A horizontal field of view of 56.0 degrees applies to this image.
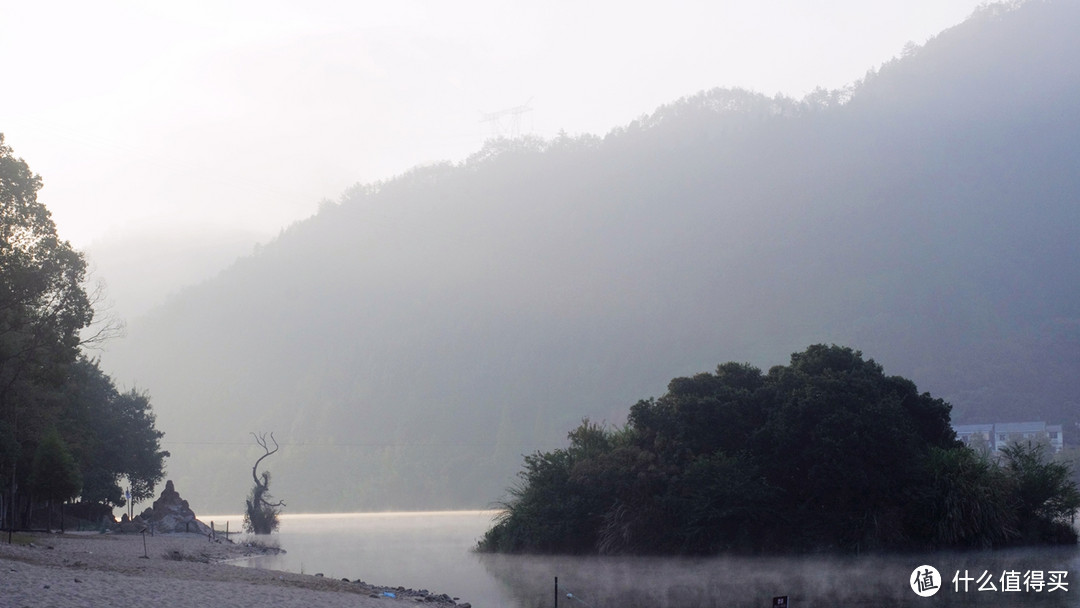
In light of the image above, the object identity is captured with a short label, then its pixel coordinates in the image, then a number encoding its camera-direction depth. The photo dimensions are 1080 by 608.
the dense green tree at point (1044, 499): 39.38
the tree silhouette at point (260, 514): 67.94
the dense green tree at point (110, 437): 53.88
